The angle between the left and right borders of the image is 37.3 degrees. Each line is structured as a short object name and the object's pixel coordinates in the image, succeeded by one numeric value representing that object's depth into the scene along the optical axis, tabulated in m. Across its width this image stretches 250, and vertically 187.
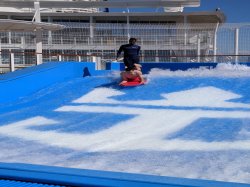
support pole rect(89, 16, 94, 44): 23.41
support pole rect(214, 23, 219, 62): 14.51
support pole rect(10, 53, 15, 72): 11.36
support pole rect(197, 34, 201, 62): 14.86
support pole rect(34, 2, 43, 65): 13.49
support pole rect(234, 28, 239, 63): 13.20
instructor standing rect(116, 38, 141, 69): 9.51
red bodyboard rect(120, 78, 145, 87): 9.12
